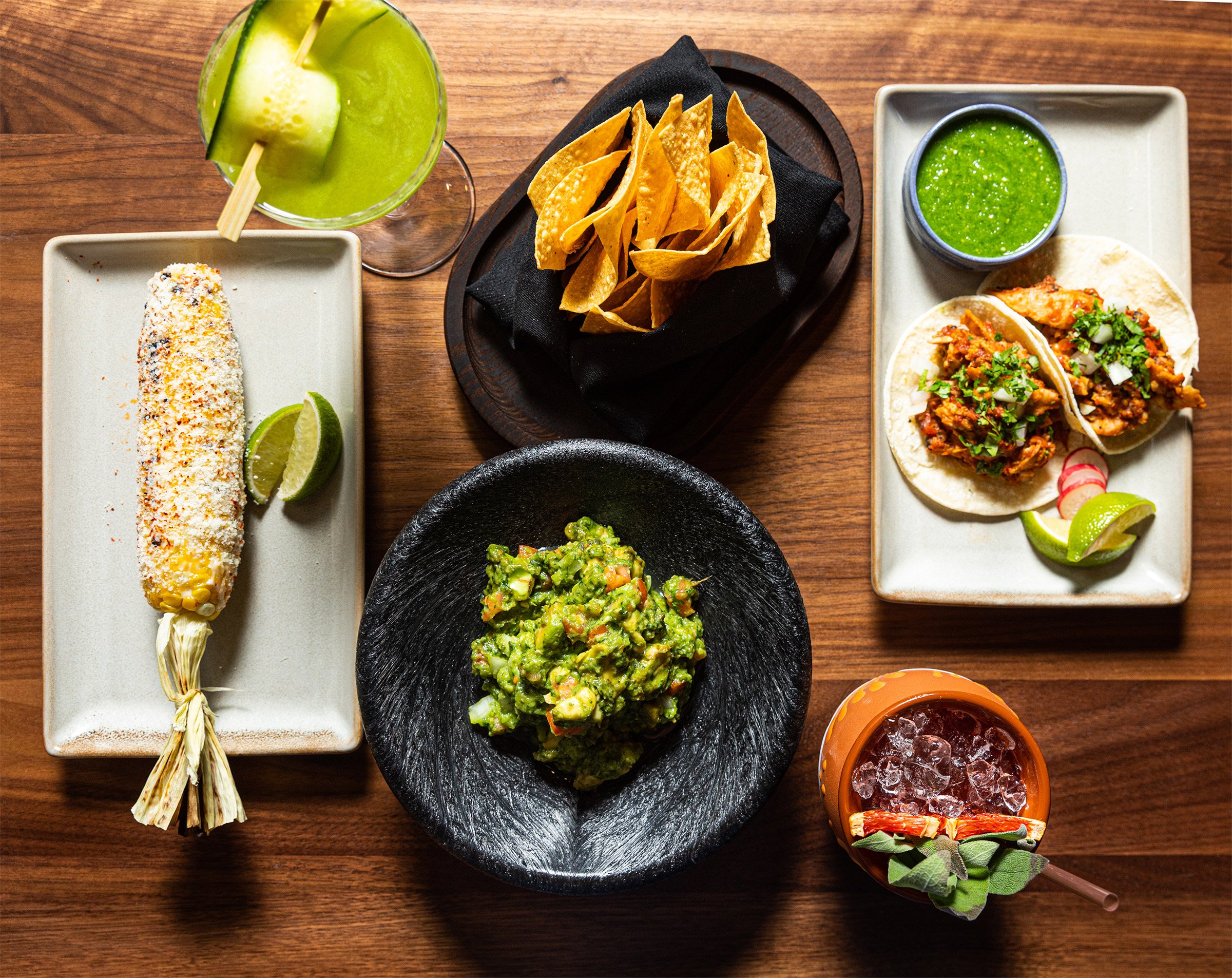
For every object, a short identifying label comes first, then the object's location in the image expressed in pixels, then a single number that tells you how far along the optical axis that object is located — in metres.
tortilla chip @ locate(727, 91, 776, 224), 0.58
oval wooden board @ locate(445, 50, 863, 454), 0.63
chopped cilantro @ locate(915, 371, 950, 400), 0.63
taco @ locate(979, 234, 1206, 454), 0.63
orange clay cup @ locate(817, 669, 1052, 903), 0.57
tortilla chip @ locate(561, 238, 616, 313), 0.59
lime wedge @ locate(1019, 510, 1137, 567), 0.64
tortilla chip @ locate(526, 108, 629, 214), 0.59
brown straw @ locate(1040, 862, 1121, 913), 0.56
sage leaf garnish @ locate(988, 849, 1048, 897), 0.56
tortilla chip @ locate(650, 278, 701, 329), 0.59
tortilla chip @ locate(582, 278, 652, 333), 0.59
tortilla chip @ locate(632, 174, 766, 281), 0.57
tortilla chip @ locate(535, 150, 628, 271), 0.58
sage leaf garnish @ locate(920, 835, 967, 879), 0.56
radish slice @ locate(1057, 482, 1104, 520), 0.65
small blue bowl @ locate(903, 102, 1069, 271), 0.63
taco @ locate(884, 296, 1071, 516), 0.63
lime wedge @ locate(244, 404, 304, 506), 0.62
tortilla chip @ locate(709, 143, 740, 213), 0.59
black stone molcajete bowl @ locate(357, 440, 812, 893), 0.56
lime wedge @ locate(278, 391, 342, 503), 0.61
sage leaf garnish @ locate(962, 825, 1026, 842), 0.56
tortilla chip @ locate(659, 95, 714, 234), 0.58
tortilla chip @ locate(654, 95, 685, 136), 0.57
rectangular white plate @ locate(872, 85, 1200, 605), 0.64
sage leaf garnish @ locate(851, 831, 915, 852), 0.56
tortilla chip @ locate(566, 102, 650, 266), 0.57
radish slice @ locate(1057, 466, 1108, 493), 0.65
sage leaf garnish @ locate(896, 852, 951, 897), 0.55
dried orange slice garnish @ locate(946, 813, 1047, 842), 0.56
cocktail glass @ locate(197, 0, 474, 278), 0.56
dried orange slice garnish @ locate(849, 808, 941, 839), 0.56
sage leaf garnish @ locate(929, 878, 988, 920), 0.56
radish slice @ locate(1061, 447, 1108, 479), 0.65
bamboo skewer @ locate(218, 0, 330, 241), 0.54
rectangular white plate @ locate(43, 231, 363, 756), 0.63
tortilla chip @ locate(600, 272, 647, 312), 0.59
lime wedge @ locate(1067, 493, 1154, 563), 0.62
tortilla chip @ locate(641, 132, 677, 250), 0.57
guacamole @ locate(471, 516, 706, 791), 0.56
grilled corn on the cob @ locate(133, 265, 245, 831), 0.61
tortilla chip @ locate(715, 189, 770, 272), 0.58
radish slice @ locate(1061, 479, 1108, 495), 0.65
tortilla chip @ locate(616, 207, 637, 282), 0.59
